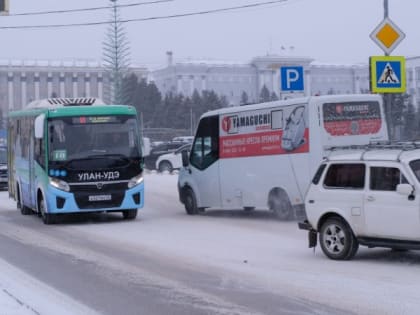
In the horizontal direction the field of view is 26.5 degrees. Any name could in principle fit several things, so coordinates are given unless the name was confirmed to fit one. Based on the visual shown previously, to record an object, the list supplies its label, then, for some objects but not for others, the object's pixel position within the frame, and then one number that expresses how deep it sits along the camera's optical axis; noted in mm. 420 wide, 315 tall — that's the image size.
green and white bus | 19906
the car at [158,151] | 48844
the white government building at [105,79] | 74062
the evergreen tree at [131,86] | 83000
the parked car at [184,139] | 57116
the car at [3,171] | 36062
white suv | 11938
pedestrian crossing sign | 18750
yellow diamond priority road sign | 18828
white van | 18609
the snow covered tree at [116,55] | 53844
